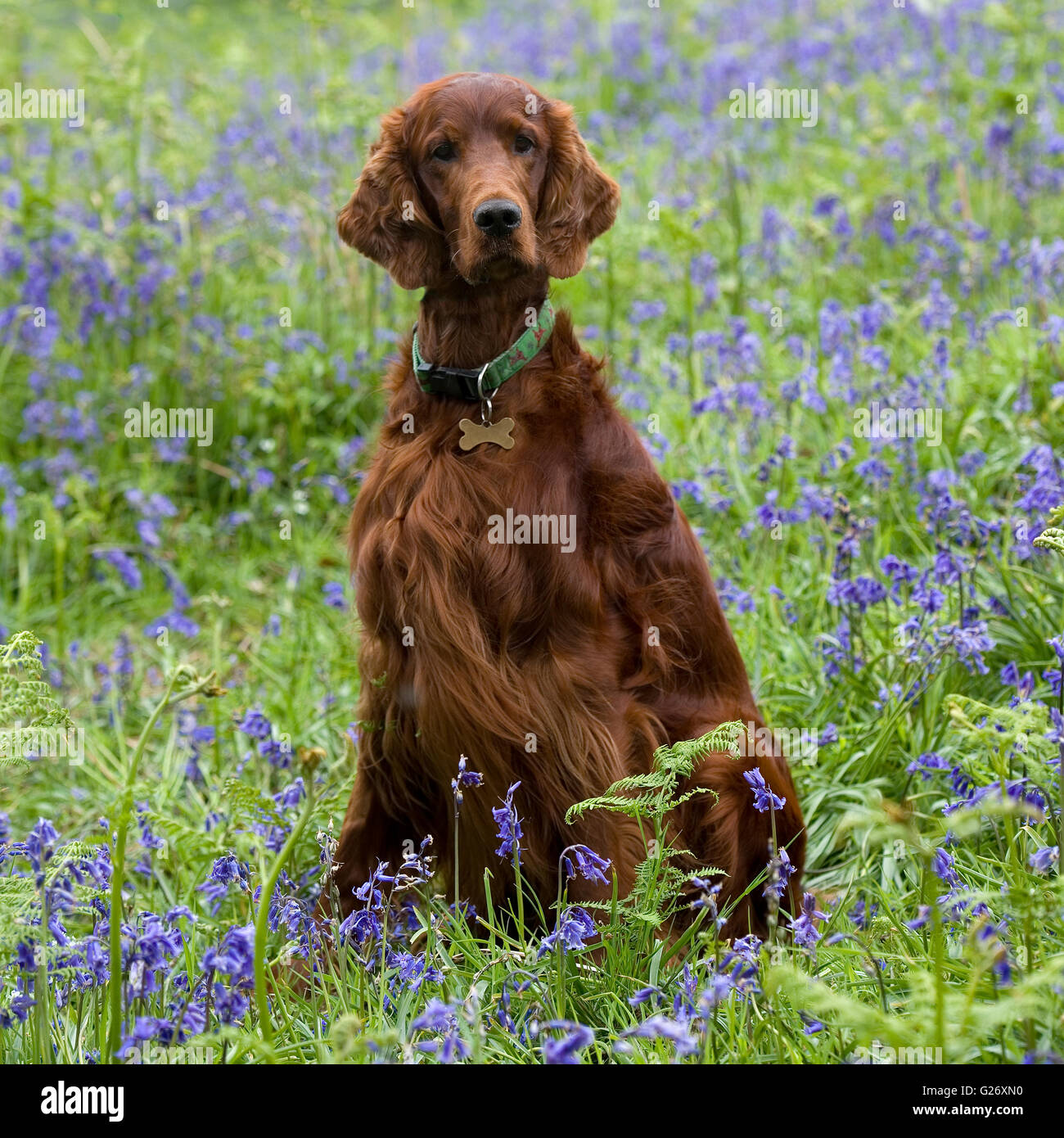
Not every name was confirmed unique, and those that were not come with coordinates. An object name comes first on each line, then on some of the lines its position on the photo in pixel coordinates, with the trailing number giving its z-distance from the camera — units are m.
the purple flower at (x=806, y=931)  2.12
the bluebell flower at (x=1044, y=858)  2.01
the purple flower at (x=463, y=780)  2.29
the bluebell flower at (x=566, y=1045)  1.57
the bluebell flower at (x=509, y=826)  2.25
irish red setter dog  2.48
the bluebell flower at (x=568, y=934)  2.06
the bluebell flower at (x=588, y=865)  2.22
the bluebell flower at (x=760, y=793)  2.18
